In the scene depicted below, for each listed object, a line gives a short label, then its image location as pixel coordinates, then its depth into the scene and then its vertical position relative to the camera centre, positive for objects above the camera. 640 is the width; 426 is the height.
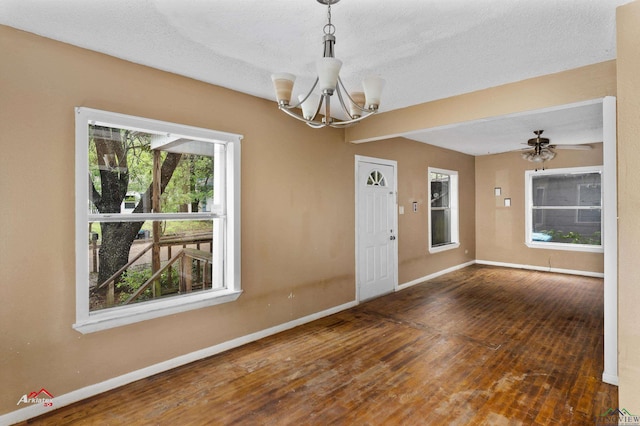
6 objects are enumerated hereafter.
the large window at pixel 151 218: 2.53 -0.04
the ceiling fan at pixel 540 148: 5.05 +0.97
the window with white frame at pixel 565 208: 6.24 +0.05
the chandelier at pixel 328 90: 1.76 +0.73
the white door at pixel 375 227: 4.78 -0.23
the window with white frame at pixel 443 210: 6.48 +0.04
